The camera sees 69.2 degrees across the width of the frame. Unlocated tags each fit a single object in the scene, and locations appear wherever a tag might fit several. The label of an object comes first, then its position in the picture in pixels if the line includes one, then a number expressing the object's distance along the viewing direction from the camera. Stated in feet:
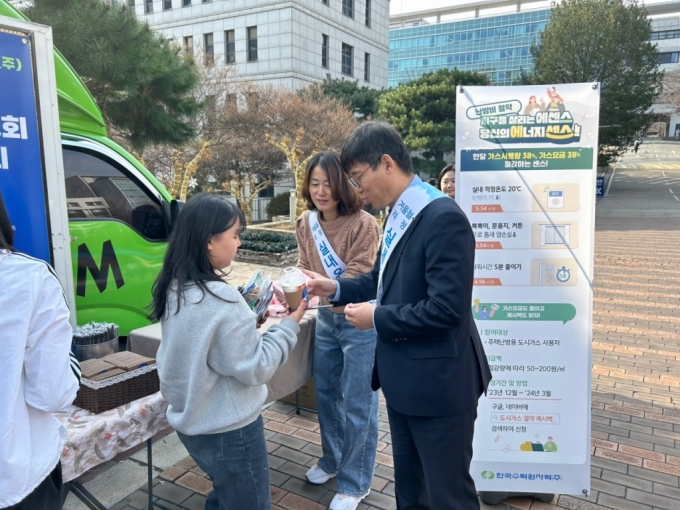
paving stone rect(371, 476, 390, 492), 9.67
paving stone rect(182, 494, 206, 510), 9.06
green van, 11.43
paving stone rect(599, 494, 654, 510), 9.08
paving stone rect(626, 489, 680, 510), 9.10
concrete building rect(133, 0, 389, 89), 91.61
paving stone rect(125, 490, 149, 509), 9.11
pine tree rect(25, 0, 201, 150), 21.77
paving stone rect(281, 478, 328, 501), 9.41
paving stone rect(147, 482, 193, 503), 9.31
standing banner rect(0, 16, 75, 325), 7.81
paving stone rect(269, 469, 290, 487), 9.82
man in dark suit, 5.58
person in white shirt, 3.95
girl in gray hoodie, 5.47
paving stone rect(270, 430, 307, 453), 11.20
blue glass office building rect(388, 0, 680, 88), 211.82
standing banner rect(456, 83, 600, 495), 7.93
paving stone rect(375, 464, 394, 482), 10.09
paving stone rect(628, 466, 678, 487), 9.86
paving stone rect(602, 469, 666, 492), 9.71
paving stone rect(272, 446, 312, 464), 10.65
